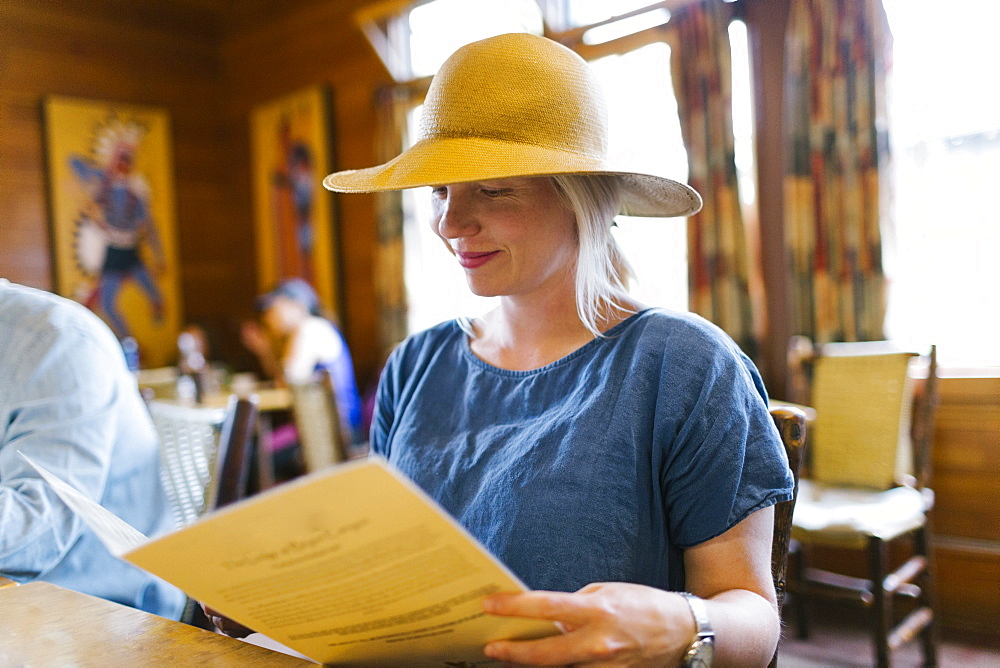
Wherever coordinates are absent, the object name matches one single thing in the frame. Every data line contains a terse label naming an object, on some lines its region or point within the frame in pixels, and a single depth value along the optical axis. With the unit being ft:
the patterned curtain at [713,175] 11.08
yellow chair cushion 8.20
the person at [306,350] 13.62
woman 2.80
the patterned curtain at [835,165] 9.88
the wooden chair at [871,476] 7.20
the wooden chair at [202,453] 4.52
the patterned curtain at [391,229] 16.11
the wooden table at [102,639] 2.45
